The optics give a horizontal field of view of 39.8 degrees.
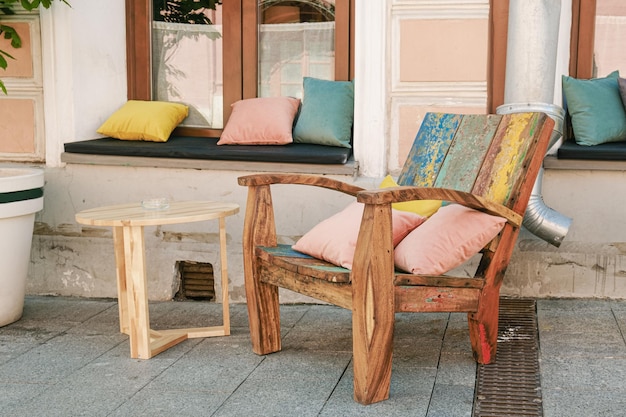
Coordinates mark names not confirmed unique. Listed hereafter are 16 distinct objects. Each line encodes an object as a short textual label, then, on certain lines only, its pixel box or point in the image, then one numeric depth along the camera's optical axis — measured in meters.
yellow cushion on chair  3.75
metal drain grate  3.06
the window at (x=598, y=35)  4.83
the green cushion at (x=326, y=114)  4.86
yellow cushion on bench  5.11
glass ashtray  3.91
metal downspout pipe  4.32
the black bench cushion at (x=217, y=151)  4.62
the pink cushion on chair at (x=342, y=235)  3.35
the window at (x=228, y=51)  5.20
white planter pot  4.17
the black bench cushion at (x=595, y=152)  4.40
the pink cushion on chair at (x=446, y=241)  3.23
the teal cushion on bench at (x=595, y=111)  4.57
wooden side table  3.64
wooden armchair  3.04
